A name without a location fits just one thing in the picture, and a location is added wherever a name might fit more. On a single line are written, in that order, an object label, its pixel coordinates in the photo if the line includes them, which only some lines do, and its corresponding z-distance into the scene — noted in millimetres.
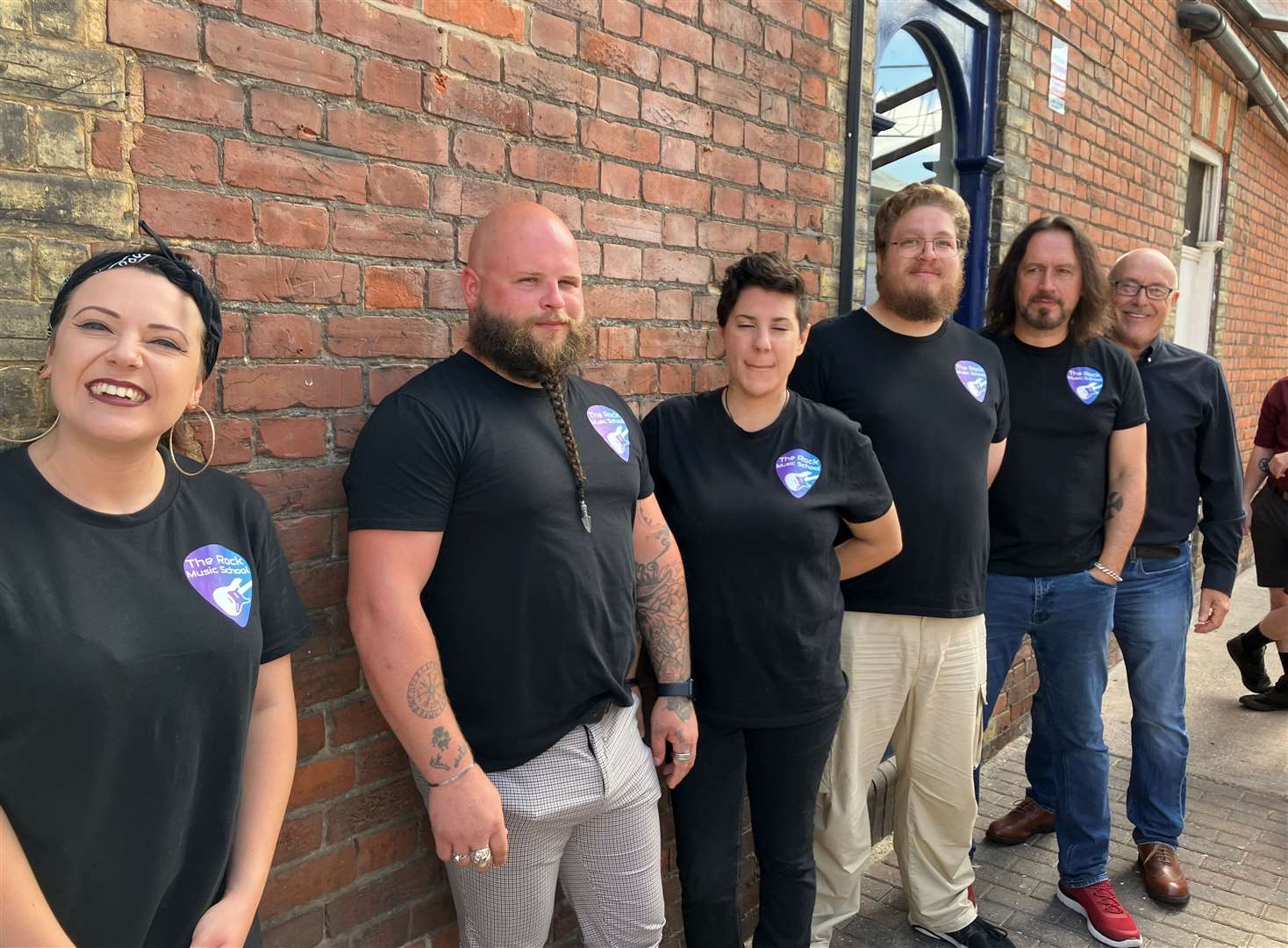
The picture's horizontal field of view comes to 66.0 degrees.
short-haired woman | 2441
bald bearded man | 1863
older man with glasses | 3477
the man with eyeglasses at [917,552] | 2803
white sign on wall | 4598
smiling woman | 1318
